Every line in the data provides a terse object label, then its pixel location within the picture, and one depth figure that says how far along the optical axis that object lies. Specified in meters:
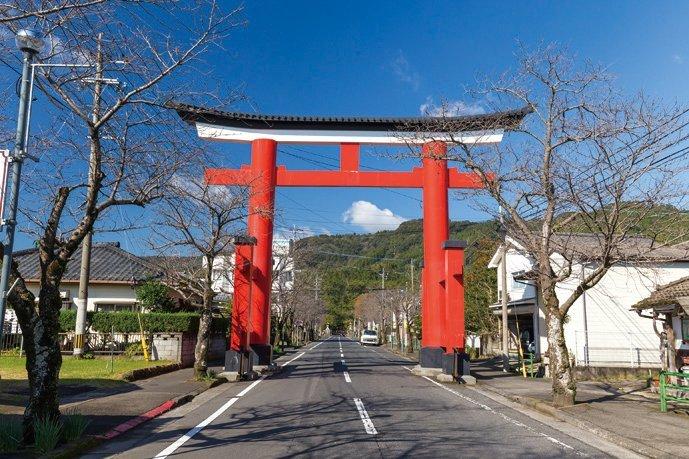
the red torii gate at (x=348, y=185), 19.69
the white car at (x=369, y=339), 66.12
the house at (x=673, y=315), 14.90
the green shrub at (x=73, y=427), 7.80
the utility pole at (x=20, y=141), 6.41
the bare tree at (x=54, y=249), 7.37
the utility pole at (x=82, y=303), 20.70
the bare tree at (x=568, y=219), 11.80
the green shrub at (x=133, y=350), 22.33
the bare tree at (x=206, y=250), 17.58
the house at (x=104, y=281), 27.55
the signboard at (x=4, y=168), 6.40
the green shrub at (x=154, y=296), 24.77
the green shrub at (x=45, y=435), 7.04
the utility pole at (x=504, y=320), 24.07
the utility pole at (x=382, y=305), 65.13
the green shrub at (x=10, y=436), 7.01
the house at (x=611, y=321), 23.67
